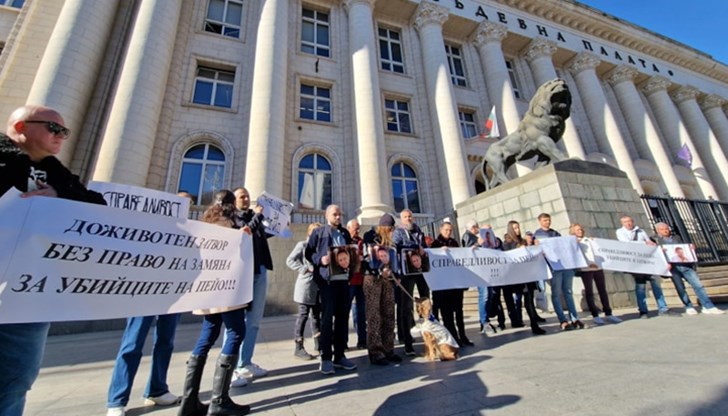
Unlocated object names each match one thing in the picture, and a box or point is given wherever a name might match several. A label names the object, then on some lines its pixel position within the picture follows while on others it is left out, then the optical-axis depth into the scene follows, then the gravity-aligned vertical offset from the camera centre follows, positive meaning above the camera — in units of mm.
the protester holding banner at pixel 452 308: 4473 -91
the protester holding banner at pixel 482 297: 5355 +42
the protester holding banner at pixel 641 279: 5656 +218
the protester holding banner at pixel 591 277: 5320 +302
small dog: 3697 -420
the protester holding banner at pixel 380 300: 3775 +73
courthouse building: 11305 +10069
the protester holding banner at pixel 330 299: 3551 +114
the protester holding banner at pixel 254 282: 3381 +347
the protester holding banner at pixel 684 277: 5590 +211
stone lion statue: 8227 +4587
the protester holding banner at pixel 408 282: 4219 +313
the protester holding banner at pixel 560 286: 5043 +154
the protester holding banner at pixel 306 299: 4410 +163
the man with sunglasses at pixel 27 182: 1405 +735
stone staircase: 6870 +3
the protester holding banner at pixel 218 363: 2387 -370
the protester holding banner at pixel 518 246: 4984 +956
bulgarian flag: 15492 +8597
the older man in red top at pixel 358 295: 4557 +194
